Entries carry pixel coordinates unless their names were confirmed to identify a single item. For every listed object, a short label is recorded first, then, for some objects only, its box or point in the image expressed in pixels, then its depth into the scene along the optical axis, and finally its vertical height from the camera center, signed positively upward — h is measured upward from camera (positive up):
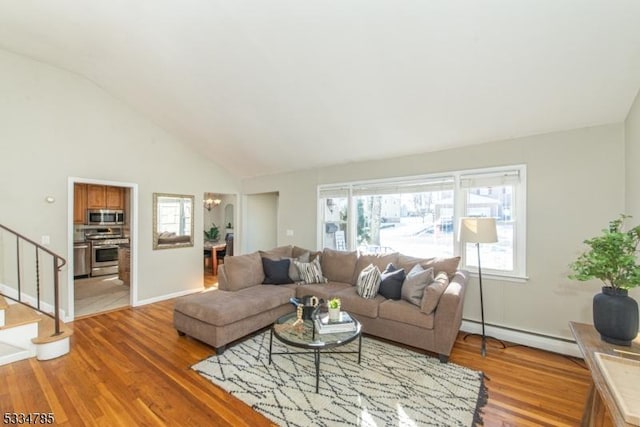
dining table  6.64 -0.94
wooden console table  1.16 -0.79
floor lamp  2.96 -0.20
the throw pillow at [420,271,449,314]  2.80 -0.85
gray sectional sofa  2.81 -1.04
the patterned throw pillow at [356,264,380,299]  3.36 -0.88
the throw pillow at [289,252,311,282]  4.16 -0.93
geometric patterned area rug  2.00 -1.48
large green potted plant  1.65 -0.42
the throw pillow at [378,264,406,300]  3.28 -0.87
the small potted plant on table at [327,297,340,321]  2.59 -0.92
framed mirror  4.79 -0.17
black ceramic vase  1.64 -0.63
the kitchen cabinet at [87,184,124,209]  6.12 +0.31
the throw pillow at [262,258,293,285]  4.01 -0.88
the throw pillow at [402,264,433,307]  3.05 -0.82
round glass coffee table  2.27 -1.10
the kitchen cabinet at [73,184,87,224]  5.91 +0.16
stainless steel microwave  6.07 -0.15
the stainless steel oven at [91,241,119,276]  6.13 -1.08
